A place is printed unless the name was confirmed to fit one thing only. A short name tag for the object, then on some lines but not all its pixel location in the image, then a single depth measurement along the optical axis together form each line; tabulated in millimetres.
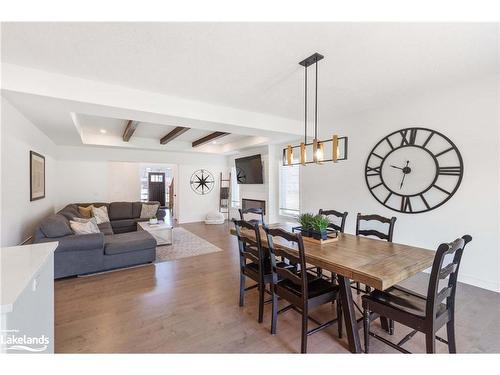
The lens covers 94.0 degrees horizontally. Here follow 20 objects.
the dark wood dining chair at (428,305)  1452
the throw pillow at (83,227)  3645
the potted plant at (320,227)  2350
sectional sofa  3248
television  6617
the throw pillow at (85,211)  5471
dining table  1556
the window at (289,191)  5646
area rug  4305
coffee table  4953
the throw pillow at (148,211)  6480
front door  10586
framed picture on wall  3693
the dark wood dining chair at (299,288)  1793
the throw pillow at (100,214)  5579
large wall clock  3145
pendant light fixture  2297
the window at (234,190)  8352
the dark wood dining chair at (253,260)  2229
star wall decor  8102
